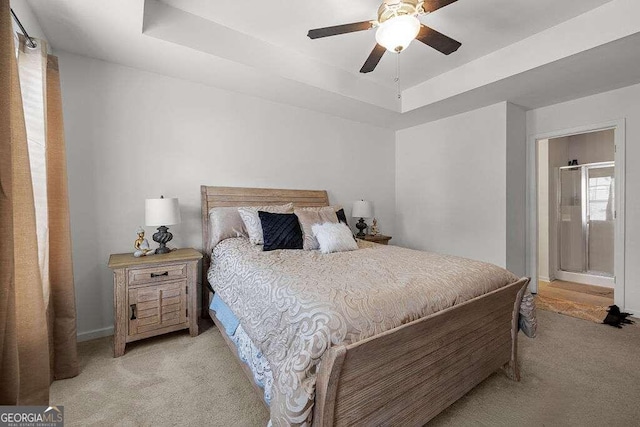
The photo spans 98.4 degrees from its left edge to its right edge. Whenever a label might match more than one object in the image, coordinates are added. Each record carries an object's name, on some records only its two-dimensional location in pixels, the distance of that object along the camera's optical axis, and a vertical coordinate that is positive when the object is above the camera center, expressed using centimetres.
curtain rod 159 +103
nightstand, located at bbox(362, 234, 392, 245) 388 -52
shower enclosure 434 -44
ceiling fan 170 +113
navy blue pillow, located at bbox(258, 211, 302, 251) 252 -25
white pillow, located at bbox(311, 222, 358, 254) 255 -33
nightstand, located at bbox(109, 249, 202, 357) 217 -73
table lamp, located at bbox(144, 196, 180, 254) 238 -4
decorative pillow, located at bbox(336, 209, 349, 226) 320 -15
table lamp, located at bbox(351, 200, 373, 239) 385 -11
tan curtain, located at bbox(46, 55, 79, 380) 190 -26
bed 103 -75
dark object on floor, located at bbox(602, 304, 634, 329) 280 -127
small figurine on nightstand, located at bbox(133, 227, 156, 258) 243 -35
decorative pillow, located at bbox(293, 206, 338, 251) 265 -16
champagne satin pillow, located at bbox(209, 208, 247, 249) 274 -19
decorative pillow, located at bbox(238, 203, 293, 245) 266 -13
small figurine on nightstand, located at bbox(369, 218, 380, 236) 421 -42
